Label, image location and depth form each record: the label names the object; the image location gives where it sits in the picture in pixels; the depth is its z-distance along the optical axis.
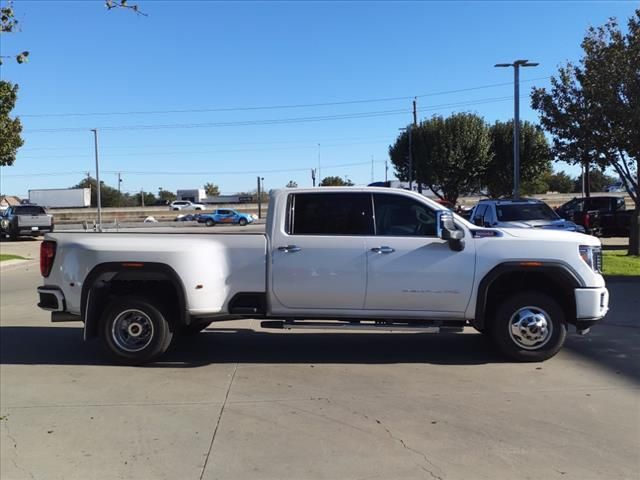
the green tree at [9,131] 16.69
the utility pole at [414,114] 52.51
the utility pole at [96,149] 50.50
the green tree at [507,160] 43.00
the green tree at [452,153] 43.69
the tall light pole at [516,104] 24.91
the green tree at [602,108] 14.59
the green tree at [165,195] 155.62
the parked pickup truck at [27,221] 29.16
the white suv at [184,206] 82.24
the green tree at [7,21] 4.66
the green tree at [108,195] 133.00
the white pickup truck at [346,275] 6.16
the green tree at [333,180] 109.36
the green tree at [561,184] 113.56
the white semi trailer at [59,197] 81.69
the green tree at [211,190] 166.00
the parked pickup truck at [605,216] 21.91
